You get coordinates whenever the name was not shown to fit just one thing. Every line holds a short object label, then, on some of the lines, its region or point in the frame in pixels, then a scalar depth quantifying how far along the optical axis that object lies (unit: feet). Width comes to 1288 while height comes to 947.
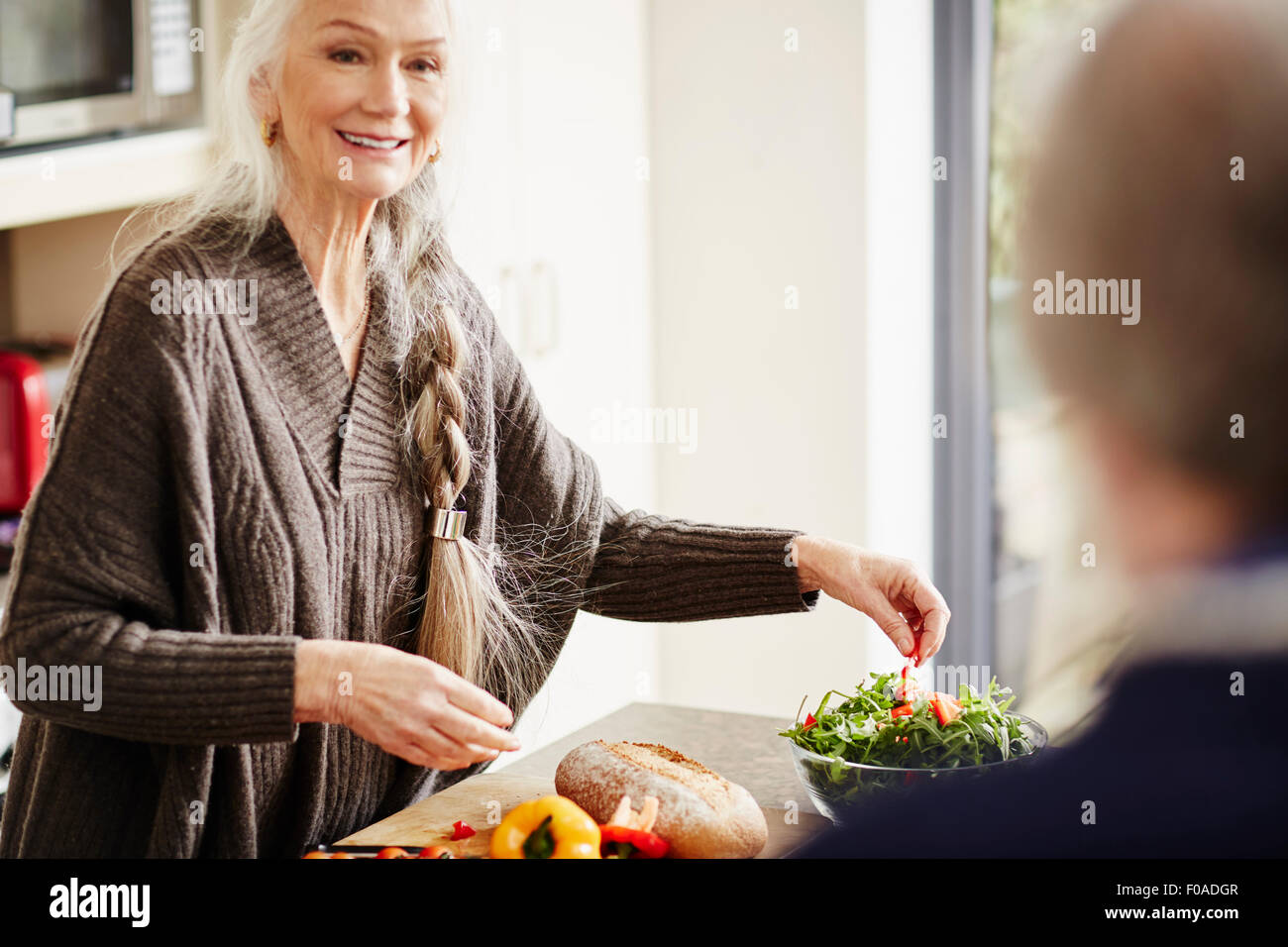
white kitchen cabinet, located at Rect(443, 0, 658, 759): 8.10
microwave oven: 5.69
